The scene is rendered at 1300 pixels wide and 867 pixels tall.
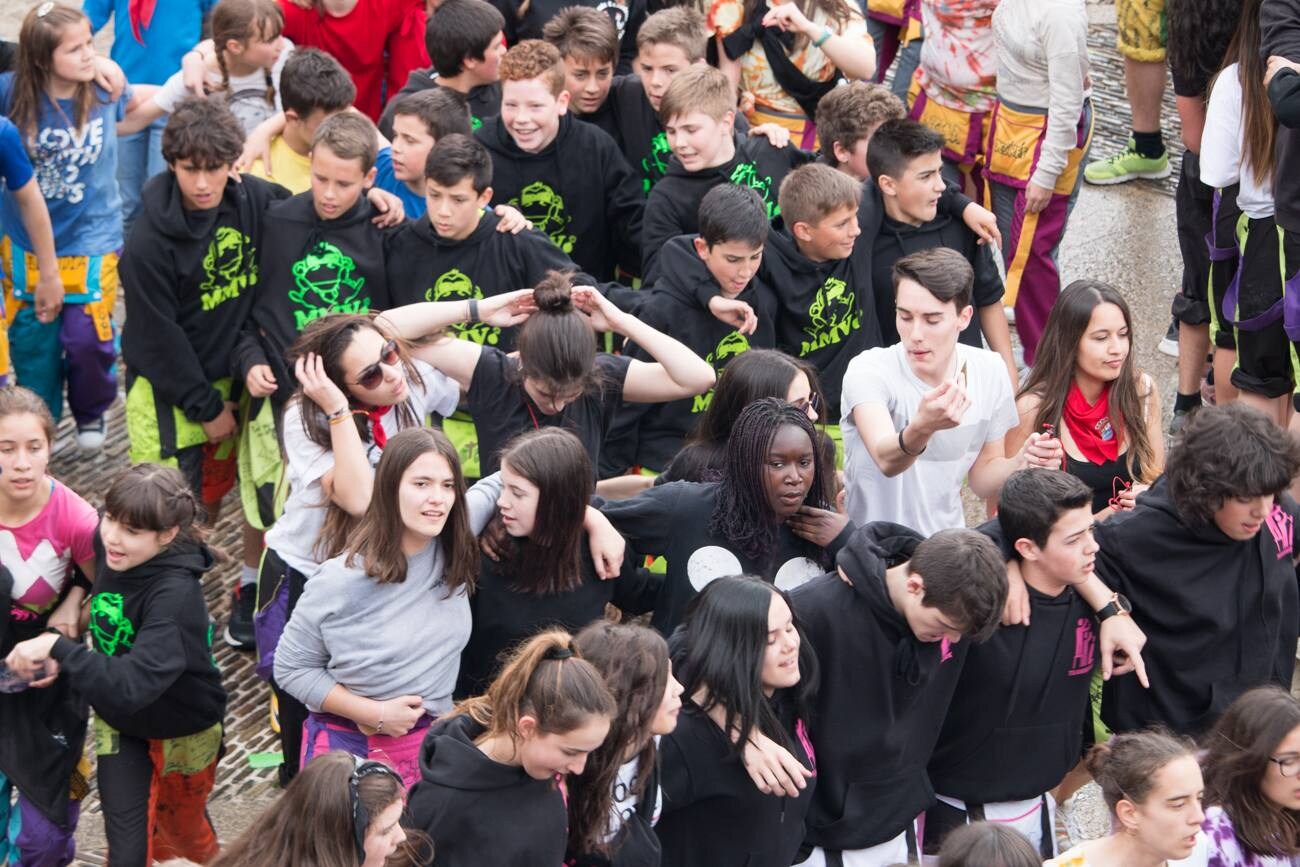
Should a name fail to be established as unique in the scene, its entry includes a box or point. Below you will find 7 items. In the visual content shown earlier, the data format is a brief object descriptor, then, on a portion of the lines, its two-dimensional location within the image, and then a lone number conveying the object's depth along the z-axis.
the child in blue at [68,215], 13.15
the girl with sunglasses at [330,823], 7.30
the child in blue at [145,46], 15.82
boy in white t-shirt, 10.66
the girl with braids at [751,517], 9.34
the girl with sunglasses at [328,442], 9.73
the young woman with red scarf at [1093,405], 11.01
